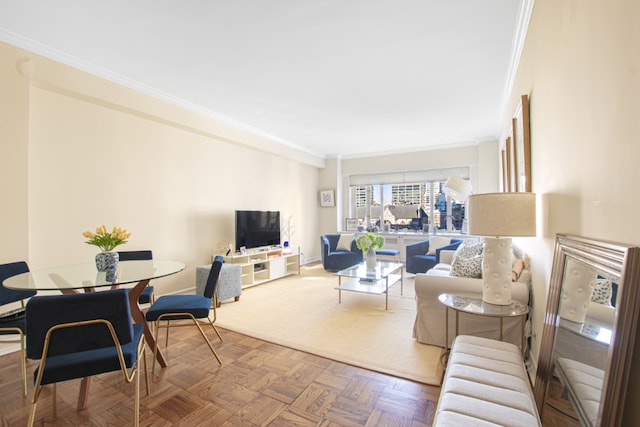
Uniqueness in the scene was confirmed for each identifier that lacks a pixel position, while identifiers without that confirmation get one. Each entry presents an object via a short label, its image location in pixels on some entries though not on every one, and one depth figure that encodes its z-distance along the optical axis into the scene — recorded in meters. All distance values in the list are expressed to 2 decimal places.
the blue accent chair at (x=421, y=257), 5.16
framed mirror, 0.81
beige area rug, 2.46
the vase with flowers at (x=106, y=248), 2.26
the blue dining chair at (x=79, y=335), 1.45
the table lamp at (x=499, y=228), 1.93
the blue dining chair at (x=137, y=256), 3.00
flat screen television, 4.94
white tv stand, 4.90
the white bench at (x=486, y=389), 1.12
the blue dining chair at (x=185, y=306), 2.32
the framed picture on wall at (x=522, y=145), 2.39
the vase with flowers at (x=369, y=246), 4.37
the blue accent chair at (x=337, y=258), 6.00
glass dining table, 1.88
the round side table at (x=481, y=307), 1.93
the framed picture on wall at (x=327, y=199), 7.56
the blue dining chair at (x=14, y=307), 2.01
